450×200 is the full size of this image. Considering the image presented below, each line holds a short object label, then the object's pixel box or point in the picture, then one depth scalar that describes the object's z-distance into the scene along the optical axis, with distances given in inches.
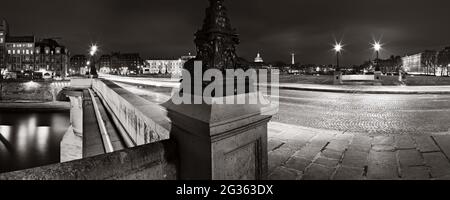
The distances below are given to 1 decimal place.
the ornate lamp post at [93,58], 1007.0
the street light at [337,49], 1024.2
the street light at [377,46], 960.8
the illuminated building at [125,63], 5123.0
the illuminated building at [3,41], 3331.7
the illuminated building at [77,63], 4975.9
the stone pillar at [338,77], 1045.8
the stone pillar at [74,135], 727.7
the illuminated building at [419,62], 3603.3
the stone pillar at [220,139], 76.0
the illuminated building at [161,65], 5541.3
